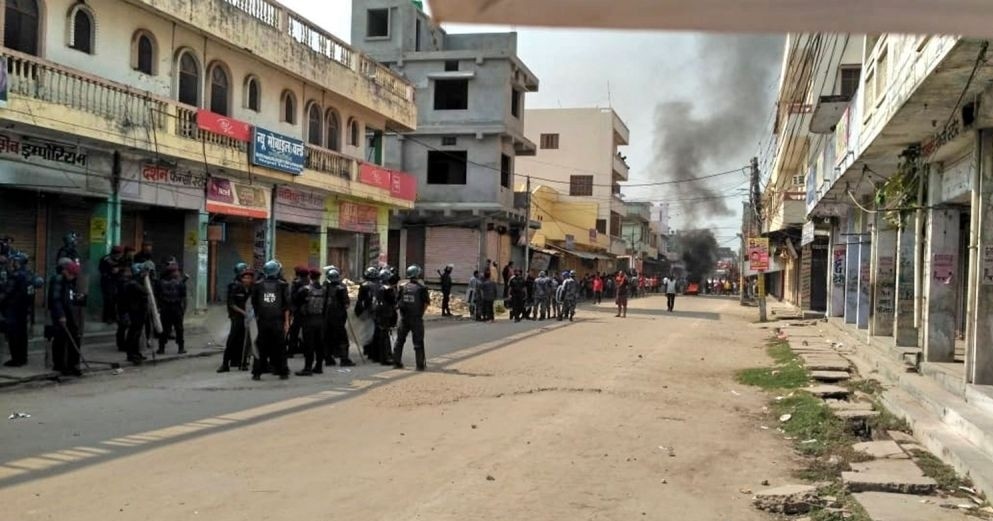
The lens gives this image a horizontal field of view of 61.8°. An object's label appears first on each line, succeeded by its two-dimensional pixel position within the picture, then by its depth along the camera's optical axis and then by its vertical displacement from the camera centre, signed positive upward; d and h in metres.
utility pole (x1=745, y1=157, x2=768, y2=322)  35.62 +3.27
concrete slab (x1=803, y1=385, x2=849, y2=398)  10.63 -1.57
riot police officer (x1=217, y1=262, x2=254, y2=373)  12.28 -0.93
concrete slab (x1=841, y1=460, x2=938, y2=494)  6.04 -1.54
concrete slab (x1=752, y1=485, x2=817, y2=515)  5.70 -1.62
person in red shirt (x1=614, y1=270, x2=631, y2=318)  29.05 -0.96
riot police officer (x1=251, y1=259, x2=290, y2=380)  11.42 -0.88
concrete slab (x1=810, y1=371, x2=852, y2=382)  12.12 -1.55
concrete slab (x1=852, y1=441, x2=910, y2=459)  7.06 -1.55
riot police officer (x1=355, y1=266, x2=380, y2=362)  13.81 -0.76
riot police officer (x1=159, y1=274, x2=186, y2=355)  13.64 -0.89
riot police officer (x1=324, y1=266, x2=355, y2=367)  13.09 -0.98
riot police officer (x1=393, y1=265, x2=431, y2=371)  12.95 -0.84
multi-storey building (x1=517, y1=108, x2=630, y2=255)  60.12 +7.94
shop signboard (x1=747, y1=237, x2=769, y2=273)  29.31 +0.49
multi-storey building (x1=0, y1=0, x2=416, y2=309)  14.01 +2.45
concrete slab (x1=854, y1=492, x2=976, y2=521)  5.39 -1.58
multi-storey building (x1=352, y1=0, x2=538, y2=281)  36.53 +5.50
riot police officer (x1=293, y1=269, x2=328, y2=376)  12.20 -0.93
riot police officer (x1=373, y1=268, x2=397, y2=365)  13.48 -0.98
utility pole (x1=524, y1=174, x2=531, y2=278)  37.59 +1.56
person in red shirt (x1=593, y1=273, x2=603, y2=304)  42.50 -1.23
